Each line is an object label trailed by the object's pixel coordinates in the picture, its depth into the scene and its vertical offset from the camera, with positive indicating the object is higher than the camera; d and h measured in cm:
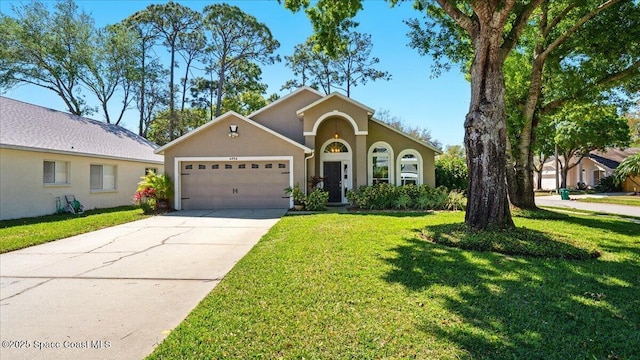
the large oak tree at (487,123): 731 +136
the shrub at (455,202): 1375 -76
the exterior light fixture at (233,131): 1458 +244
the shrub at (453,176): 1833 +44
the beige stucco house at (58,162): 1188 +119
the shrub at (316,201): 1388 -65
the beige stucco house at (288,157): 1467 +133
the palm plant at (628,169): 2469 +94
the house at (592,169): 3394 +147
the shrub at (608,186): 2927 -36
